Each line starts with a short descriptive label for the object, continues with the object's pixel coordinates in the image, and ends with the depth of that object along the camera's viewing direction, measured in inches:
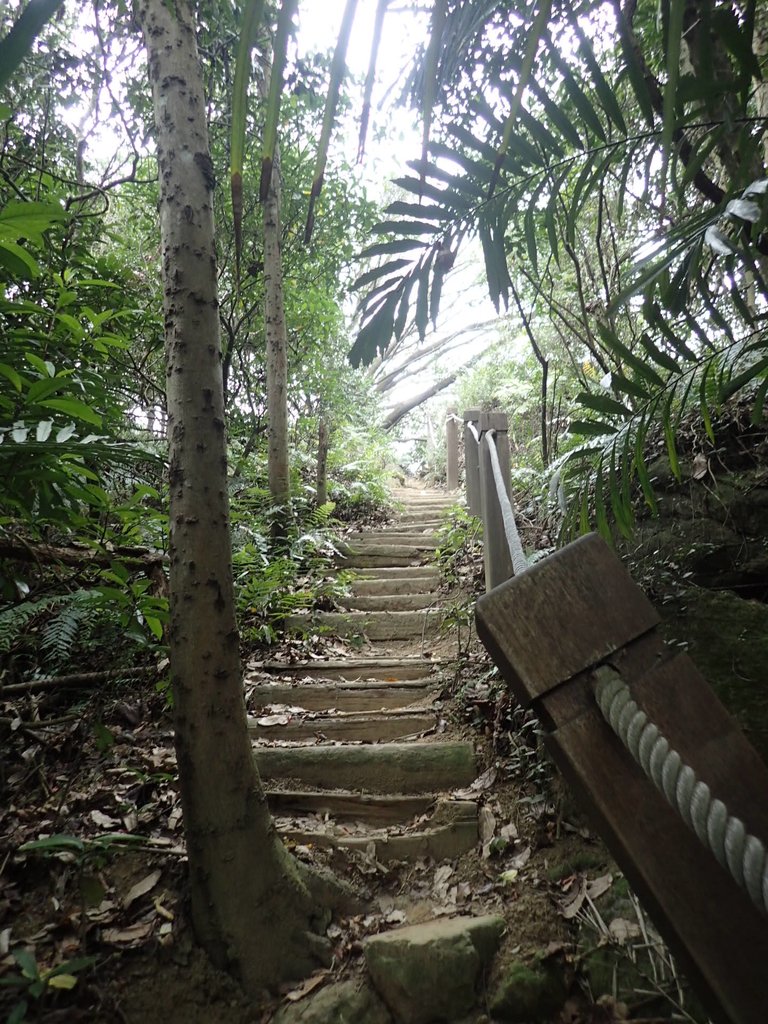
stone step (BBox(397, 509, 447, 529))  246.8
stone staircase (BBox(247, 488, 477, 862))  82.9
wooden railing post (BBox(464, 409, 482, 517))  153.8
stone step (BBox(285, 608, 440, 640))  153.1
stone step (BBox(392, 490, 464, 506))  316.5
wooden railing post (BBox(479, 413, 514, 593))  102.0
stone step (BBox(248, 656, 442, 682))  128.0
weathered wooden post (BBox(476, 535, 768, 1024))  26.0
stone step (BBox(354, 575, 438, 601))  179.5
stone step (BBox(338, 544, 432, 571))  203.0
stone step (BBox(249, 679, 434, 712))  116.9
